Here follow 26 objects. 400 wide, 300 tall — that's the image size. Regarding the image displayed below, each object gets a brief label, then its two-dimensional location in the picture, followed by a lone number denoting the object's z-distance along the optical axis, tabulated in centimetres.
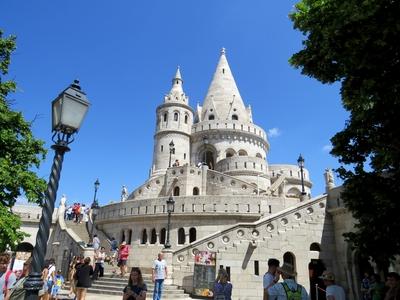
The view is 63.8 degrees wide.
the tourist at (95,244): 1787
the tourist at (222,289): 731
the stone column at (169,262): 1413
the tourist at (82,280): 861
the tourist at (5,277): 592
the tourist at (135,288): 470
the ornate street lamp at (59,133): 434
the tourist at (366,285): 1016
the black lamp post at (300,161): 2178
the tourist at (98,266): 1504
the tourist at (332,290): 451
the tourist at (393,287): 554
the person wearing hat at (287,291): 401
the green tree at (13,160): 1098
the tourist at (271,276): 505
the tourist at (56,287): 986
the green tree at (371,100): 690
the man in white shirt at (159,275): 1012
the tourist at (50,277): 900
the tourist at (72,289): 1184
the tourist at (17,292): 685
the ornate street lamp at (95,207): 2271
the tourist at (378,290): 708
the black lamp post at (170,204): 1520
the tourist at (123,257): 1494
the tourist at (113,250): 1867
